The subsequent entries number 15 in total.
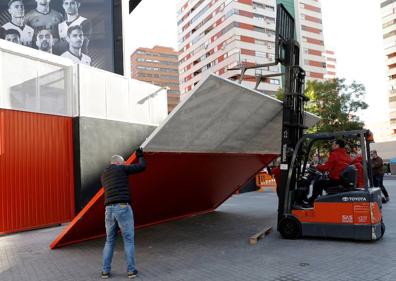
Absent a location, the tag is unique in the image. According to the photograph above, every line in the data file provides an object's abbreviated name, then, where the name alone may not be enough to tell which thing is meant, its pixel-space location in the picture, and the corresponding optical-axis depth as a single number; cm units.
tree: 3516
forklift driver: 814
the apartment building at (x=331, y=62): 18098
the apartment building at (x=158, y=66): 14388
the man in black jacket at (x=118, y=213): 621
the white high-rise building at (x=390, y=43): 8481
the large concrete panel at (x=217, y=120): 711
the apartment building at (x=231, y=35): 8138
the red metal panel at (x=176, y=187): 849
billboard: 2200
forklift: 781
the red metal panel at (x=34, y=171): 1112
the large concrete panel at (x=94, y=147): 1316
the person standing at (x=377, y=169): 1393
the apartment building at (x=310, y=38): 9500
